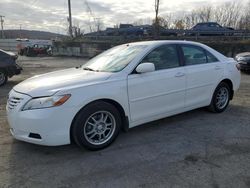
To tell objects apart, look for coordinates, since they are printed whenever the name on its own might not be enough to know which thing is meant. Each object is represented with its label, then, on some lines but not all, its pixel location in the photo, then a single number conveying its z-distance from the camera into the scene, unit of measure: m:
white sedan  2.66
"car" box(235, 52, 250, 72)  9.23
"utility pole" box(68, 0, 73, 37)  25.85
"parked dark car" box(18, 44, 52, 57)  24.00
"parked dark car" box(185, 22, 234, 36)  18.11
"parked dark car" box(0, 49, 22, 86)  7.60
